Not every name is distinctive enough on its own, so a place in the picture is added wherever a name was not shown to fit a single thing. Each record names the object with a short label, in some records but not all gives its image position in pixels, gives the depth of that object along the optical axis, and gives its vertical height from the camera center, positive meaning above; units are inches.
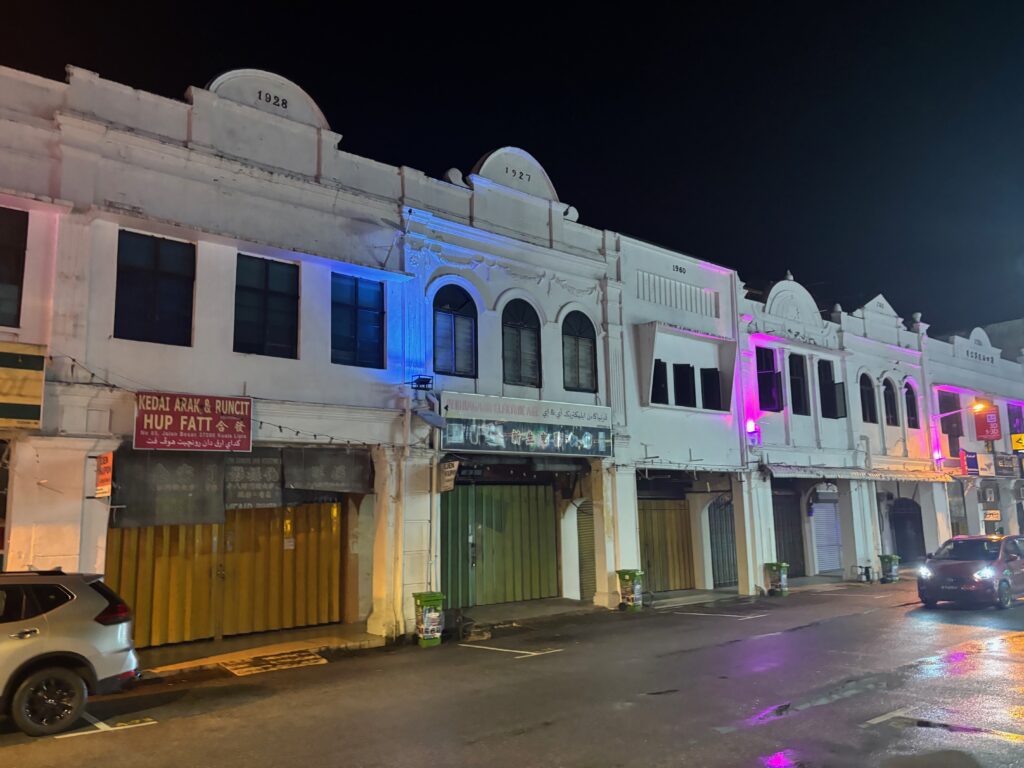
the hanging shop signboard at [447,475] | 586.9 +28.4
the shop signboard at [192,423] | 462.3 +59.3
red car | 668.7 -65.4
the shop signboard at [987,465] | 1209.5 +60.3
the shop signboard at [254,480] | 510.6 +24.1
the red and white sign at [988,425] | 1201.4 +125.0
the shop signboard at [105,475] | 435.2 +24.7
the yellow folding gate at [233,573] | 507.5 -42.7
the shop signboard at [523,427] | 609.6 +72.6
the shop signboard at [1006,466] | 1235.2 +60.0
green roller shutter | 676.7 -33.3
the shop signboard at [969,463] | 1171.3 +61.9
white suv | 306.1 -55.9
